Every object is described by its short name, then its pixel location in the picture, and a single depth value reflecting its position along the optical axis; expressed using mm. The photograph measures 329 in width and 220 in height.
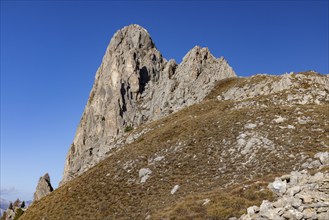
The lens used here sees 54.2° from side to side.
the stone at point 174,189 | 29719
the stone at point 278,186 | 19859
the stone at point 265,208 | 16000
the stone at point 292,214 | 14550
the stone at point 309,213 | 14358
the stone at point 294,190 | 16672
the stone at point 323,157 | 26234
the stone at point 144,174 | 34019
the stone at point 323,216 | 13953
